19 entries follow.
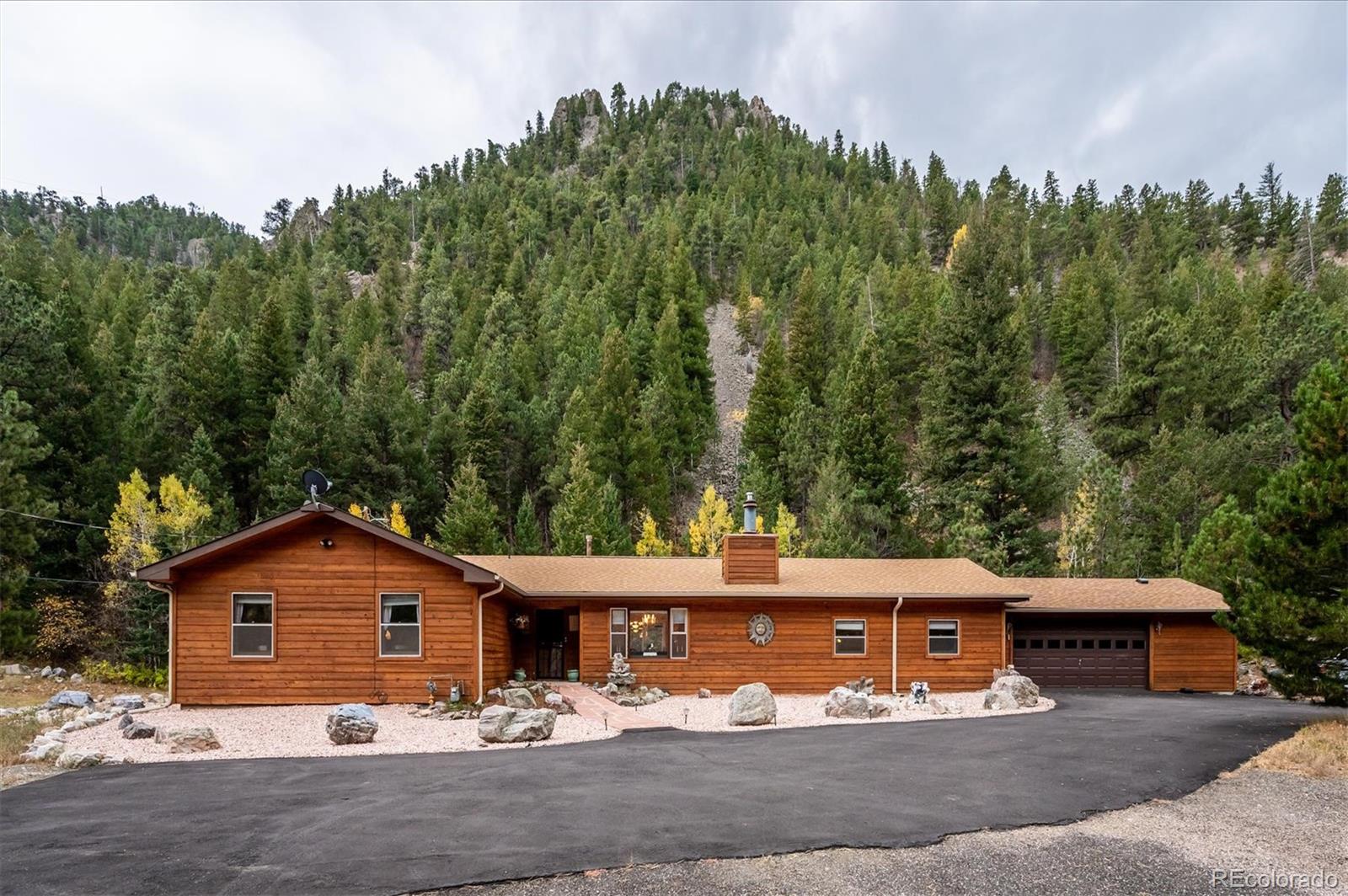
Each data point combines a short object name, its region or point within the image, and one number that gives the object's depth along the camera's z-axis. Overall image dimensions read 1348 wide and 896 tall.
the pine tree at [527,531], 35.30
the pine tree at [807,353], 50.50
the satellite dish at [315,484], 15.03
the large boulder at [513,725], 11.95
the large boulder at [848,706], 14.71
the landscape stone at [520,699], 14.36
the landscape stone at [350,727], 11.58
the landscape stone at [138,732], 11.85
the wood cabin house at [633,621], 15.12
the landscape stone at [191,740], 11.14
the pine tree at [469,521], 32.00
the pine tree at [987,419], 31.61
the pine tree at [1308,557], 11.41
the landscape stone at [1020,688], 16.02
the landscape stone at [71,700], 16.23
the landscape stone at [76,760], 10.06
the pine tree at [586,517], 32.41
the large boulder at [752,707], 13.62
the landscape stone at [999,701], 15.65
